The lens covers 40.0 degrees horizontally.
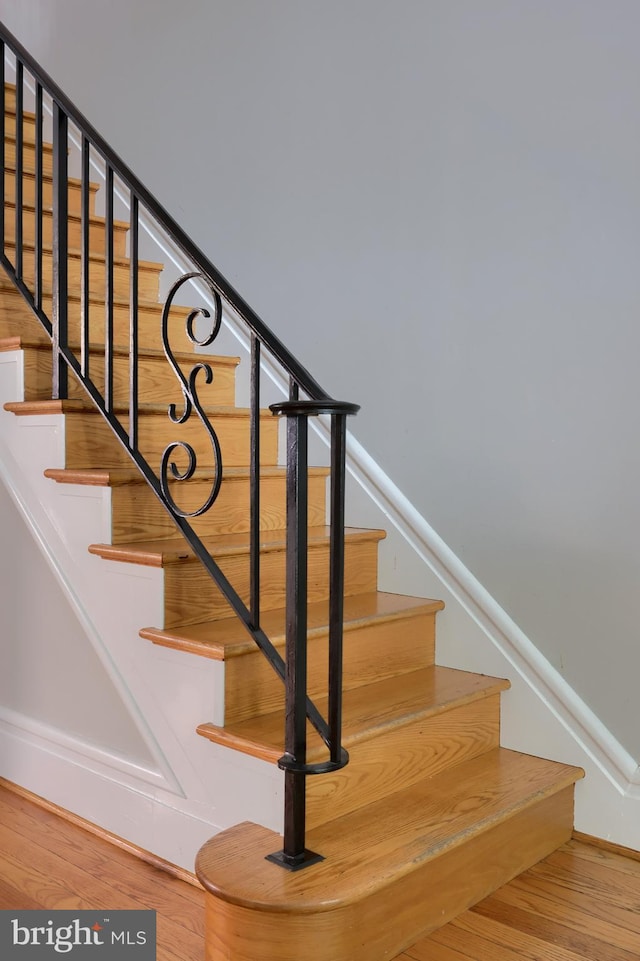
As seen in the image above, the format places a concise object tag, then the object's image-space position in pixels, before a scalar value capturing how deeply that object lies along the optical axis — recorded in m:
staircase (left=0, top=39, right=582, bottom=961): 1.60
